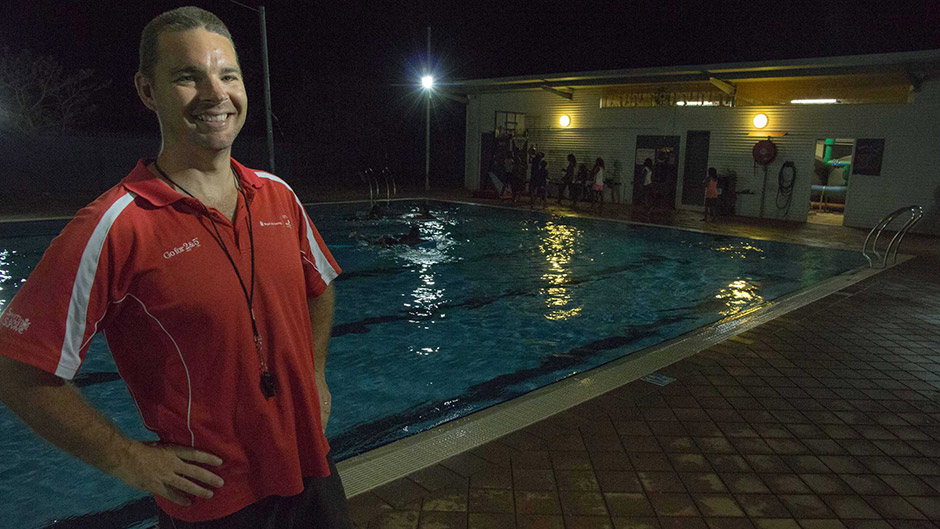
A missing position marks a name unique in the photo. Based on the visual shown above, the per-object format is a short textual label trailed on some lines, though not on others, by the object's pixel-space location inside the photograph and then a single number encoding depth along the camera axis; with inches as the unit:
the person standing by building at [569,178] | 774.9
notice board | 598.5
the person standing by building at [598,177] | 742.5
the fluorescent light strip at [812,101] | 626.6
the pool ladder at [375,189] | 782.4
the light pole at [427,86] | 854.5
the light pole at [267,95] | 666.2
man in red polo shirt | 50.5
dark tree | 856.3
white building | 579.5
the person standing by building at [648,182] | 716.7
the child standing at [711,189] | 638.5
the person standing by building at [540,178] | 741.9
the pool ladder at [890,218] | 353.1
